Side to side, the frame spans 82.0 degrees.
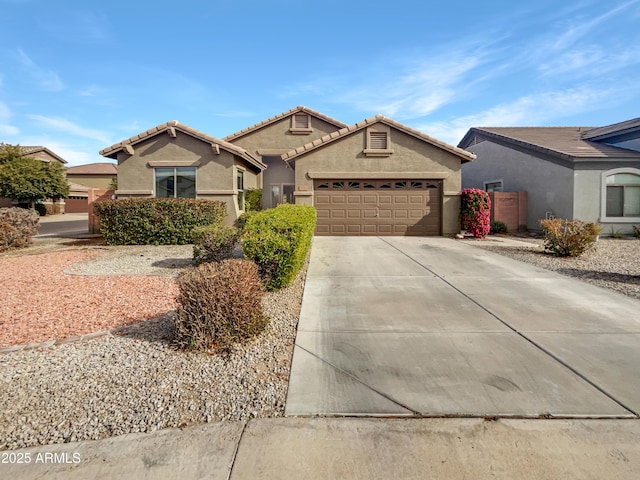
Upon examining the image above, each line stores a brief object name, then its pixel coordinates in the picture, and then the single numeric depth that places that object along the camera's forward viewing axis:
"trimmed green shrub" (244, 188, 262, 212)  19.02
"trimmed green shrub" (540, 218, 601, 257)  10.46
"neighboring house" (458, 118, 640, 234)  15.85
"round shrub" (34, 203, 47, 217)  35.42
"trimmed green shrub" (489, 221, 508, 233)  17.75
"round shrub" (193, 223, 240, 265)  8.73
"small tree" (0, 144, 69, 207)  30.89
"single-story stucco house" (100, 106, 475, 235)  15.60
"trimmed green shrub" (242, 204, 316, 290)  6.61
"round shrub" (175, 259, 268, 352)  4.29
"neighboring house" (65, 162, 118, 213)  51.41
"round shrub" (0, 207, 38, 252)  12.11
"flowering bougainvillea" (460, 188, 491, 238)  15.37
